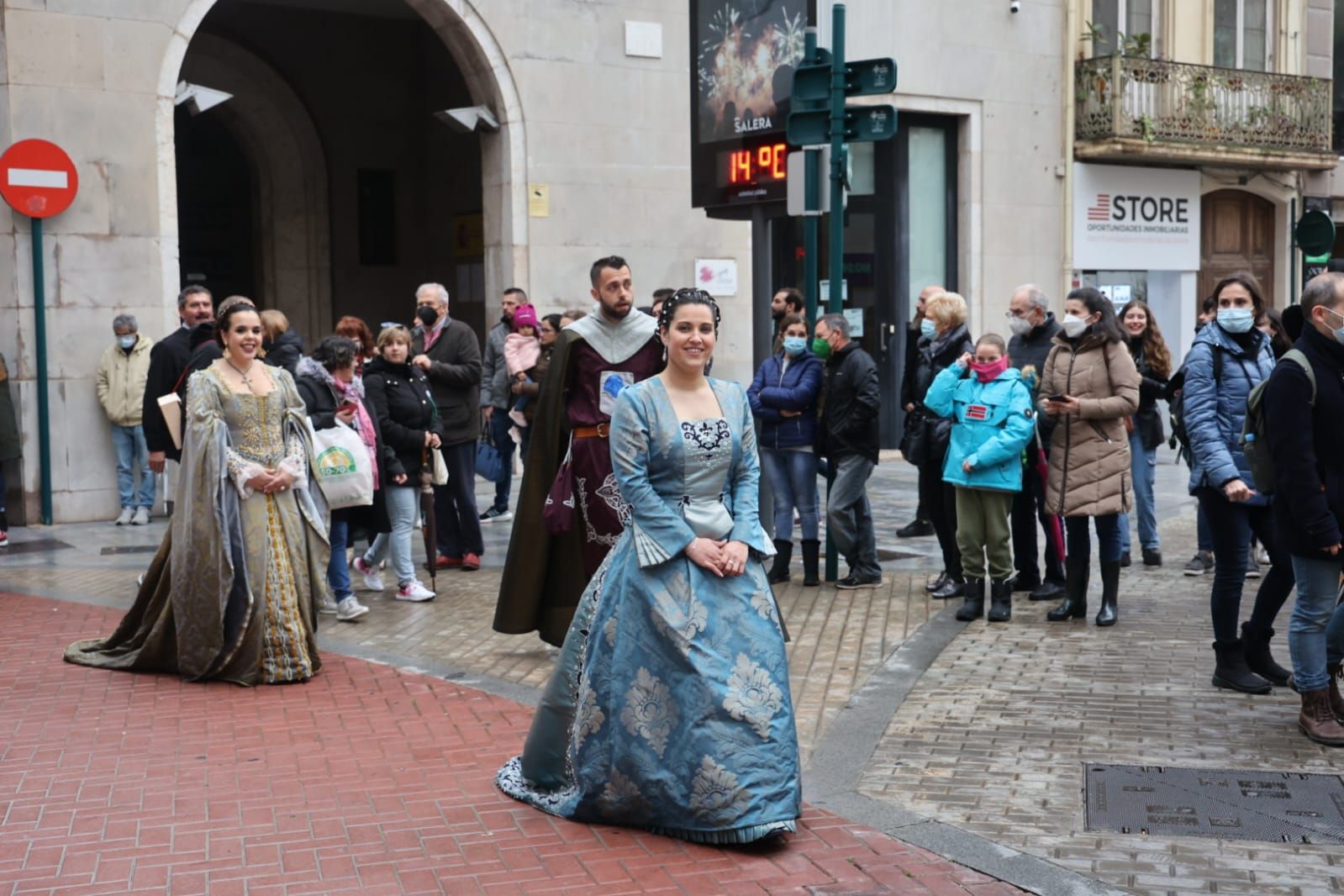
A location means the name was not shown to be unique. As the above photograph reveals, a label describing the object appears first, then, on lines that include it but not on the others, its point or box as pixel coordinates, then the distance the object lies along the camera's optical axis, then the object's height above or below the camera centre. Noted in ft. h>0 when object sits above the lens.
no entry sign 41.83 +4.30
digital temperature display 34.88 +3.77
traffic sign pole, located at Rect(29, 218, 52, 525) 42.63 -0.56
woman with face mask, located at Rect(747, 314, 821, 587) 32.65 -1.97
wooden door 73.92 +4.45
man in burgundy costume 23.84 -1.69
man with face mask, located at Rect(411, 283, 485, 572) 35.63 -1.74
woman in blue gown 16.67 -3.33
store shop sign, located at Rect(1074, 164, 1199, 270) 66.74 +4.91
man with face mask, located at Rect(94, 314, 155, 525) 43.16 -1.41
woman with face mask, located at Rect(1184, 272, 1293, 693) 23.26 -2.14
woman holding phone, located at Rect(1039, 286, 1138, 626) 28.19 -1.61
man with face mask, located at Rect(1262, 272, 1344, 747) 20.27 -1.87
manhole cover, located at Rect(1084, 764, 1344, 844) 17.37 -5.35
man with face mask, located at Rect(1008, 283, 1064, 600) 30.78 -2.53
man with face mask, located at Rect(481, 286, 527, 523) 42.52 -1.34
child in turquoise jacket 28.53 -2.22
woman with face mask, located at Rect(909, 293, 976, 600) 31.37 -2.15
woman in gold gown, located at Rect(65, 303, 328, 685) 24.99 -3.20
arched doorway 62.95 +7.46
